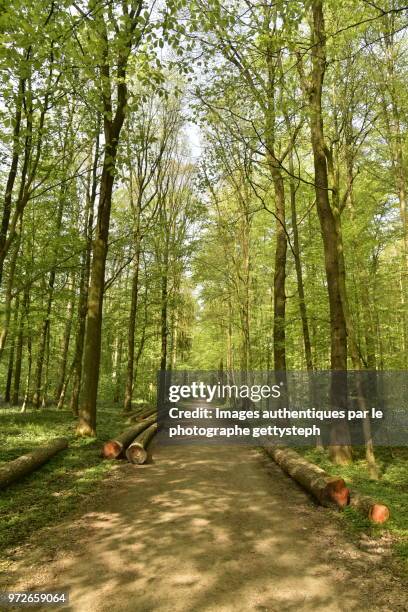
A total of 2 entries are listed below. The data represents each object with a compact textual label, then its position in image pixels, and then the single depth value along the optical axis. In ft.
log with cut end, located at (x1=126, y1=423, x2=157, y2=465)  33.71
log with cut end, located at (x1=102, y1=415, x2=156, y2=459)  34.04
